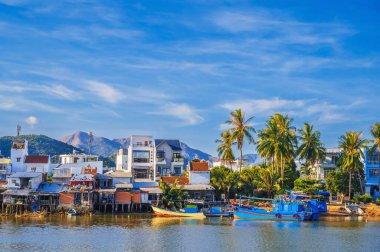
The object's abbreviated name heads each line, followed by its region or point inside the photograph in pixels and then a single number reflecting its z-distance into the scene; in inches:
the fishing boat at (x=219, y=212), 2699.3
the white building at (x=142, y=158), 3518.7
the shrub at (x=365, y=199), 3097.9
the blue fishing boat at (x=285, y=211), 2532.0
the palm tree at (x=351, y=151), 3095.5
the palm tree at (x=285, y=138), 3142.2
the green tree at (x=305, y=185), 3034.0
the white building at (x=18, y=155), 3484.0
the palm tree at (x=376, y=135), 3211.1
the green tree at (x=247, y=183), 3120.1
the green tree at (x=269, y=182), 3075.8
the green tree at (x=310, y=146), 3376.0
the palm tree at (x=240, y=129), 3157.0
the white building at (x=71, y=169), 3129.9
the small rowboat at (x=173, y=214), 2628.0
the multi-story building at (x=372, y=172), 3412.9
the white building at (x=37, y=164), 3543.3
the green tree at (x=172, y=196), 2874.0
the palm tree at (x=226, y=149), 3293.8
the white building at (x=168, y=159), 3659.0
